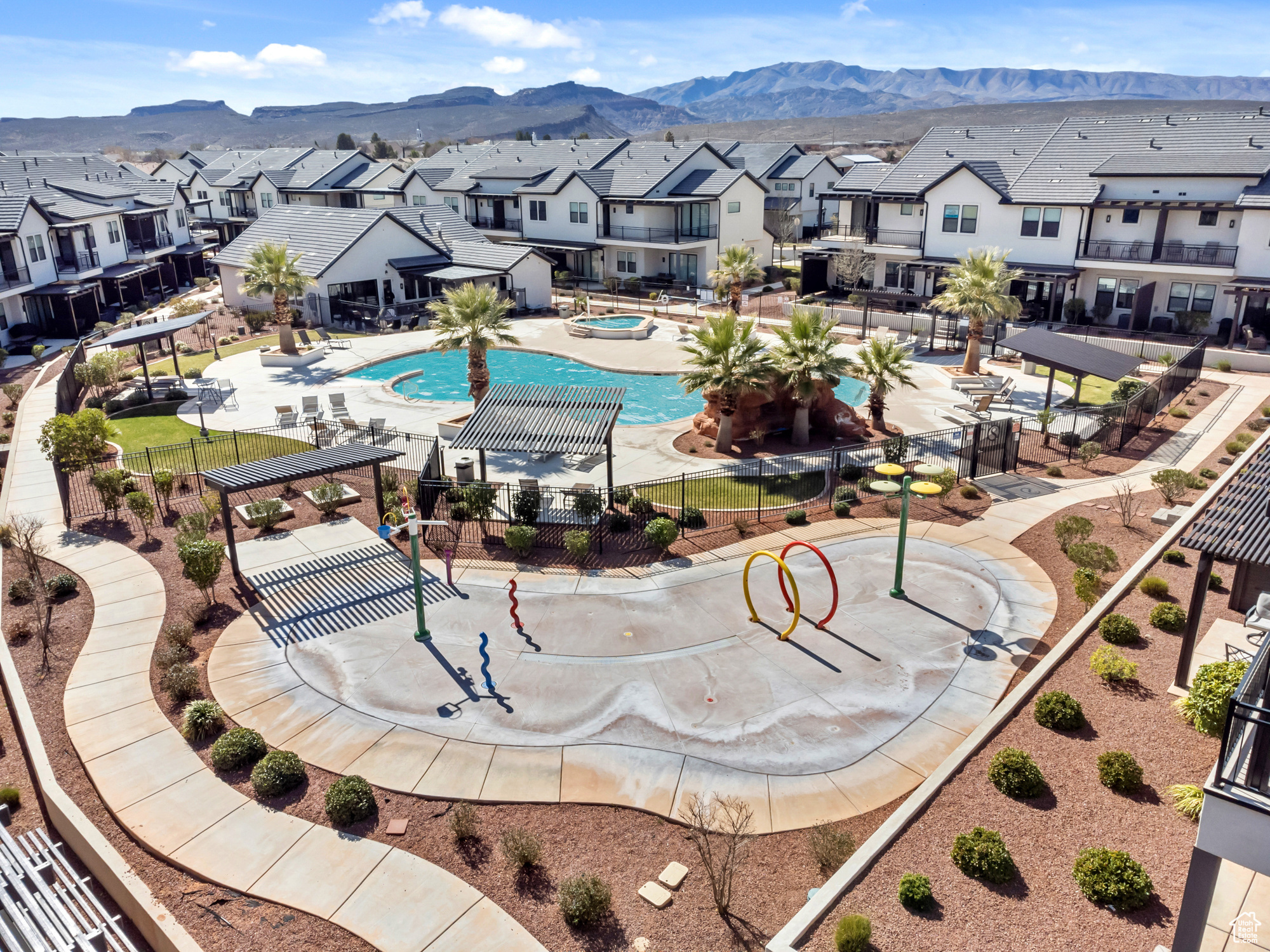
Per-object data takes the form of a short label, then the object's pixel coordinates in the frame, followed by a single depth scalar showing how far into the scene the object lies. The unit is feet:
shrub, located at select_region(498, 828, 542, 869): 37.45
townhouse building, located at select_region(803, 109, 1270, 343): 139.95
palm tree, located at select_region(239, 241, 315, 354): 141.90
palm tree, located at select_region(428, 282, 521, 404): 102.73
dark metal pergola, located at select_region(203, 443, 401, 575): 66.03
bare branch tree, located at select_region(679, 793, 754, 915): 35.55
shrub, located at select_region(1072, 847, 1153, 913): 32.94
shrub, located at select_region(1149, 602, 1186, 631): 54.49
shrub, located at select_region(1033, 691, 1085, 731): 44.86
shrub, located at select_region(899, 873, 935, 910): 33.58
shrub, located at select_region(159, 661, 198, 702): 50.65
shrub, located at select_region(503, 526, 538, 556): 69.51
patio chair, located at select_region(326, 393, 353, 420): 108.47
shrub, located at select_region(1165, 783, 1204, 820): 37.86
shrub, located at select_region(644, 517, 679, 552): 69.46
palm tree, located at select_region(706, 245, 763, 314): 161.99
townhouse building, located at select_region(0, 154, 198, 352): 155.74
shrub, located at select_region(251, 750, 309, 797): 42.70
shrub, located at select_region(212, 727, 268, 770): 44.78
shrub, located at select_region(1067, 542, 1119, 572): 61.98
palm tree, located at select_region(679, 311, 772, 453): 90.89
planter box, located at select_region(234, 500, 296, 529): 76.89
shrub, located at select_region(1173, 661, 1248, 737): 40.68
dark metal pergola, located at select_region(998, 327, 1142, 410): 97.14
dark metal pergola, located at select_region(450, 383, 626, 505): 76.84
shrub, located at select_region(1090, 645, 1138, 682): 47.98
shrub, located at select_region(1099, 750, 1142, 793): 39.63
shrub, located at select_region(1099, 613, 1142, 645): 52.95
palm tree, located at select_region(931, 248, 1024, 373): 122.62
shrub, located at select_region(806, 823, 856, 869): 37.29
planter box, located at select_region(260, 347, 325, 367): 139.44
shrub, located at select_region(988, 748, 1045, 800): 39.86
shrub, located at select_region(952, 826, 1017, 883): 34.78
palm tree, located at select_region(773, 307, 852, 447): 93.40
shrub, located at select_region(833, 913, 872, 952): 31.30
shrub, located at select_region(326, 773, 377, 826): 40.75
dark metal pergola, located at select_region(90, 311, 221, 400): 116.88
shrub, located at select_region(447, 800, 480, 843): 39.32
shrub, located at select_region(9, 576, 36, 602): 63.41
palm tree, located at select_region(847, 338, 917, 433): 97.09
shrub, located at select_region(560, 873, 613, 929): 34.60
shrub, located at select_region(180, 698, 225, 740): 47.44
